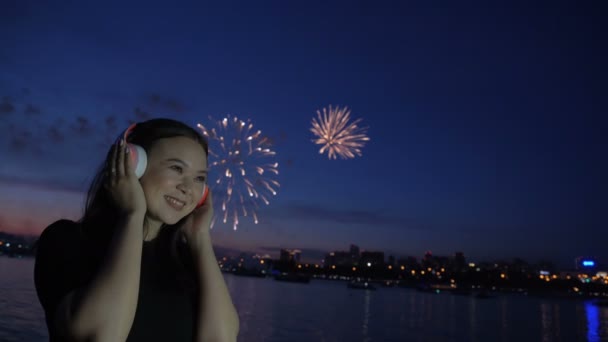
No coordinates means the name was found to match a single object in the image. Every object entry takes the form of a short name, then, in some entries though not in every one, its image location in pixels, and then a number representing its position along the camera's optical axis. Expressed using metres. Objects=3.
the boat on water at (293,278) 136.50
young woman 1.54
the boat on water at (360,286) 118.62
